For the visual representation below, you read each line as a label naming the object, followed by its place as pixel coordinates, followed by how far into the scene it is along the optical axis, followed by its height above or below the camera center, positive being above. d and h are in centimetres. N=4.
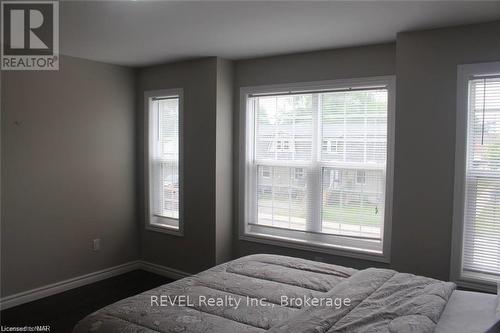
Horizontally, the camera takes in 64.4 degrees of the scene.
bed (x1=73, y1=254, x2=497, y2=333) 179 -82
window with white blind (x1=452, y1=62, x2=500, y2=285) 282 -20
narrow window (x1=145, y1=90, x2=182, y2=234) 452 -18
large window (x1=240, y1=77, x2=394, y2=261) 350 -17
